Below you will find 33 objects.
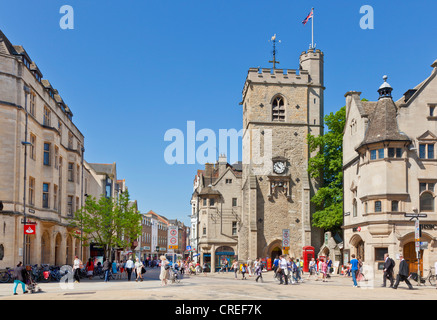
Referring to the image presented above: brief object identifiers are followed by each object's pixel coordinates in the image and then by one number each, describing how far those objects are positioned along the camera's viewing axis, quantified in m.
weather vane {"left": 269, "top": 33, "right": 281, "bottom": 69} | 63.81
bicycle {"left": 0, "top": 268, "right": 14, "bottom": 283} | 28.81
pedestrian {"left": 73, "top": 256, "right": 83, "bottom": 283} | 30.74
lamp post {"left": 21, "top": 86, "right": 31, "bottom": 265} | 31.36
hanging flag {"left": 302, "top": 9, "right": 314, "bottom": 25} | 53.69
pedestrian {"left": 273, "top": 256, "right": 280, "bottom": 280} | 31.25
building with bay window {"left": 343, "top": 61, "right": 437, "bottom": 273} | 33.97
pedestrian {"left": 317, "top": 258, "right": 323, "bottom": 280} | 35.21
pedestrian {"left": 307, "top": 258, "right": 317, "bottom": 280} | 41.29
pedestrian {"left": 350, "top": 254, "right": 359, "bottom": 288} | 26.14
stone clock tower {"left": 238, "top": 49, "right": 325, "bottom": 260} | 54.16
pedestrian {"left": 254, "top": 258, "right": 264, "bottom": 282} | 33.64
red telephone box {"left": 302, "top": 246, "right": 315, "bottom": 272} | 48.78
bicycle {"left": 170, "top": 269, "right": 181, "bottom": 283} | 29.85
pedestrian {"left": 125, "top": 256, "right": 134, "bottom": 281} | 33.31
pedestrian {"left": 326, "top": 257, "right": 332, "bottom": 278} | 37.82
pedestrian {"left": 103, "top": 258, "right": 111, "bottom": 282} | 31.78
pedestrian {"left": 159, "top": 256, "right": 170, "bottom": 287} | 27.41
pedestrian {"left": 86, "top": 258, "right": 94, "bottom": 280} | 37.09
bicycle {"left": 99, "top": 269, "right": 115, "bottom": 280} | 37.22
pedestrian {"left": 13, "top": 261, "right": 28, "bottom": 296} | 20.97
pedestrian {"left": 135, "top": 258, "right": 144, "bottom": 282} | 32.16
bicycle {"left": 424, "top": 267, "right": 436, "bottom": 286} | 29.60
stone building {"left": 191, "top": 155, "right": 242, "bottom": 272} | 64.50
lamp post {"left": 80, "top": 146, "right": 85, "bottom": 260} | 50.00
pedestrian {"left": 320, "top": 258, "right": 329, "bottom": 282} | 34.01
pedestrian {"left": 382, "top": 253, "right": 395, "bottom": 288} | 25.14
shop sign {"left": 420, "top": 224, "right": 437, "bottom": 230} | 34.09
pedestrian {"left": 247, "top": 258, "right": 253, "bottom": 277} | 46.19
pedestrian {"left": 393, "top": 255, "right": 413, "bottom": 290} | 24.00
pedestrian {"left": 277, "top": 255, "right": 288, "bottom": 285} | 28.63
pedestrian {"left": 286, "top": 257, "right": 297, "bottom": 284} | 29.79
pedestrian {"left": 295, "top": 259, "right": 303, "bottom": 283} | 31.10
